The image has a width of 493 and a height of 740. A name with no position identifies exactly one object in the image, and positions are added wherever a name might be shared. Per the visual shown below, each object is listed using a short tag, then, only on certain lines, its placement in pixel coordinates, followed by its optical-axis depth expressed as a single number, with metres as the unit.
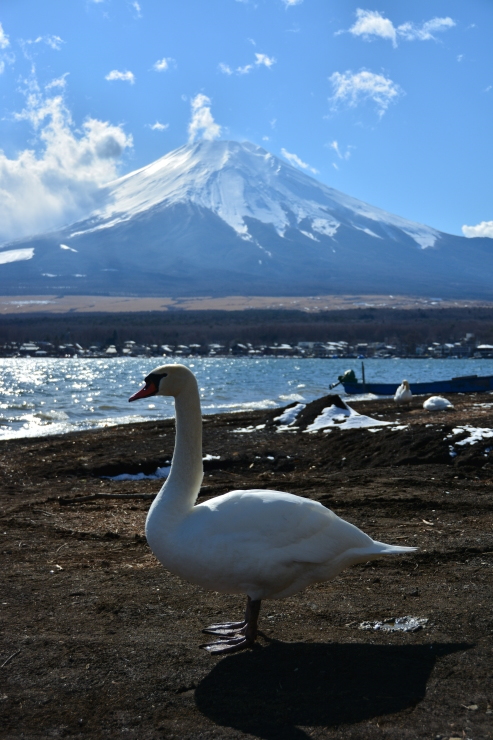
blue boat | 36.09
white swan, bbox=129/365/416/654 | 4.59
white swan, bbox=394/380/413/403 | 27.50
